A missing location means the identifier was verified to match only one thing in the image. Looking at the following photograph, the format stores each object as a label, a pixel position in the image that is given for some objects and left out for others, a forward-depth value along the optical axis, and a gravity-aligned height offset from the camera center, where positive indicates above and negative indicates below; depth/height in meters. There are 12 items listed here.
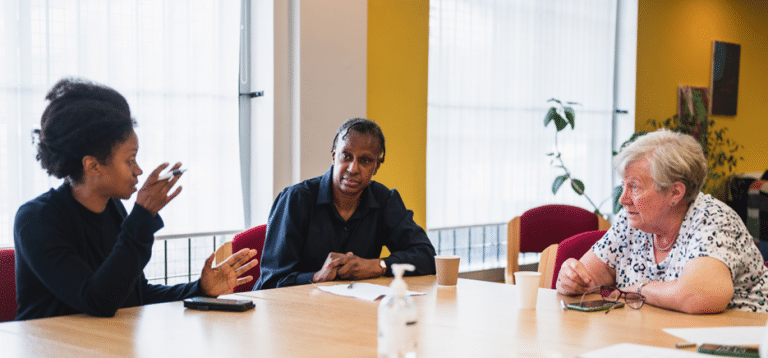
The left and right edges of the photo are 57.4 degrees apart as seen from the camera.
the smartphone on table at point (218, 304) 1.80 -0.49
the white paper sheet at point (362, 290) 2.02 -0.52
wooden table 1.43 -0.49
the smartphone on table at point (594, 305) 1.85 -0.50
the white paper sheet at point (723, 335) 1.45 -0.46
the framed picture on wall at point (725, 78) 6.58 +0.41
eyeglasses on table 1.93 -0.50
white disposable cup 1.86 -0.45
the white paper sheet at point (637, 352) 1.34 -0.45
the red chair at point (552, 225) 3.98 -0.60
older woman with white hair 1.86 -0.37
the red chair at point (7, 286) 2.07 -0.52
